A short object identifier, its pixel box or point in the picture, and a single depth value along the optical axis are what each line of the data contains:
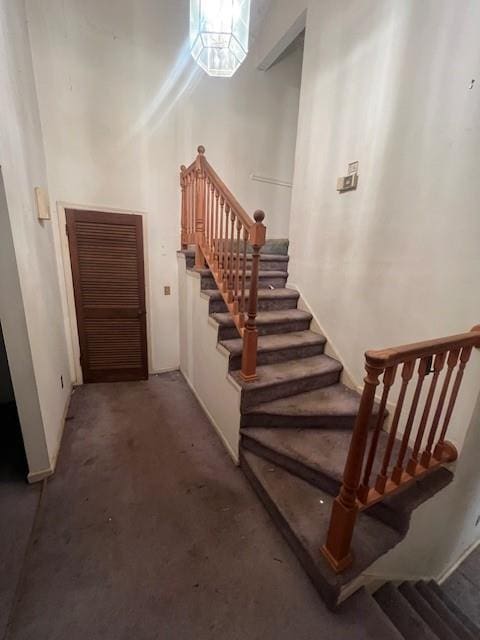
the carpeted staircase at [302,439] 1.45
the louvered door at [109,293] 2.80
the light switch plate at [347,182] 2.20
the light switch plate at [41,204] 2.09
